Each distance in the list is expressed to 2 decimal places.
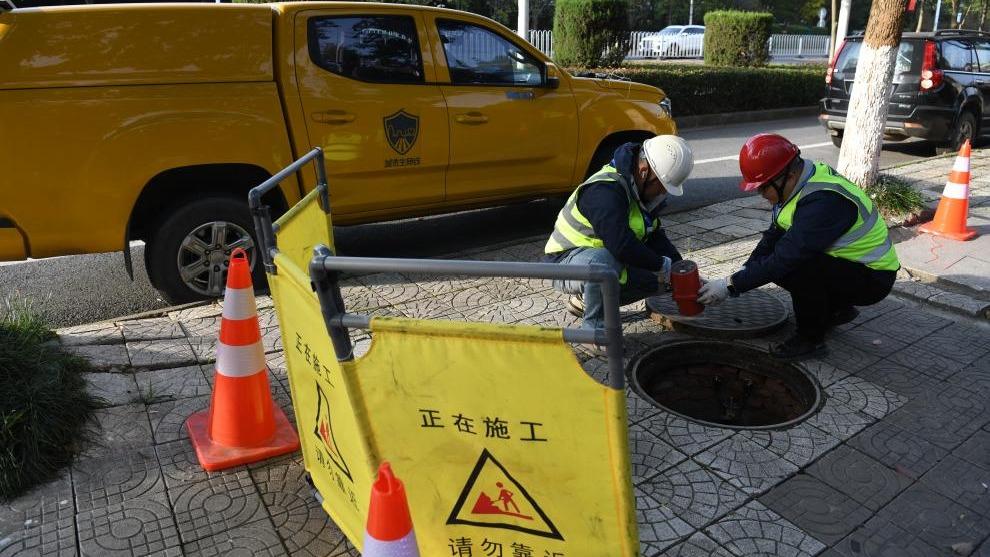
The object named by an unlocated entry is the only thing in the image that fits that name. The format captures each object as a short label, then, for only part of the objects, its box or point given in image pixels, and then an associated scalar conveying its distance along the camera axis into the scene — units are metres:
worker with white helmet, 3.80
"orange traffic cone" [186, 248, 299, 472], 3.05
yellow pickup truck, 4.24
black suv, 10.41
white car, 29.81
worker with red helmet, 3.69
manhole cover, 4.33
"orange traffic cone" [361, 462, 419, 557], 1.76
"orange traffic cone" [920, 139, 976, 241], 6.10
